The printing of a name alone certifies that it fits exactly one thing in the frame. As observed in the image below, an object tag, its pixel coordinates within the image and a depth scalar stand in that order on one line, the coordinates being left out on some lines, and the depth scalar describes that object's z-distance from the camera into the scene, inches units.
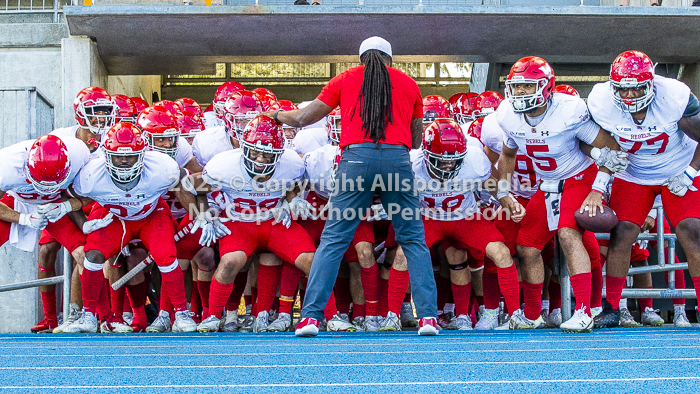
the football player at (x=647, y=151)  327.6
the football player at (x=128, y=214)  369.4
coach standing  285.4
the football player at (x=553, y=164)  338.3
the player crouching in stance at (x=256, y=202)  363.3
